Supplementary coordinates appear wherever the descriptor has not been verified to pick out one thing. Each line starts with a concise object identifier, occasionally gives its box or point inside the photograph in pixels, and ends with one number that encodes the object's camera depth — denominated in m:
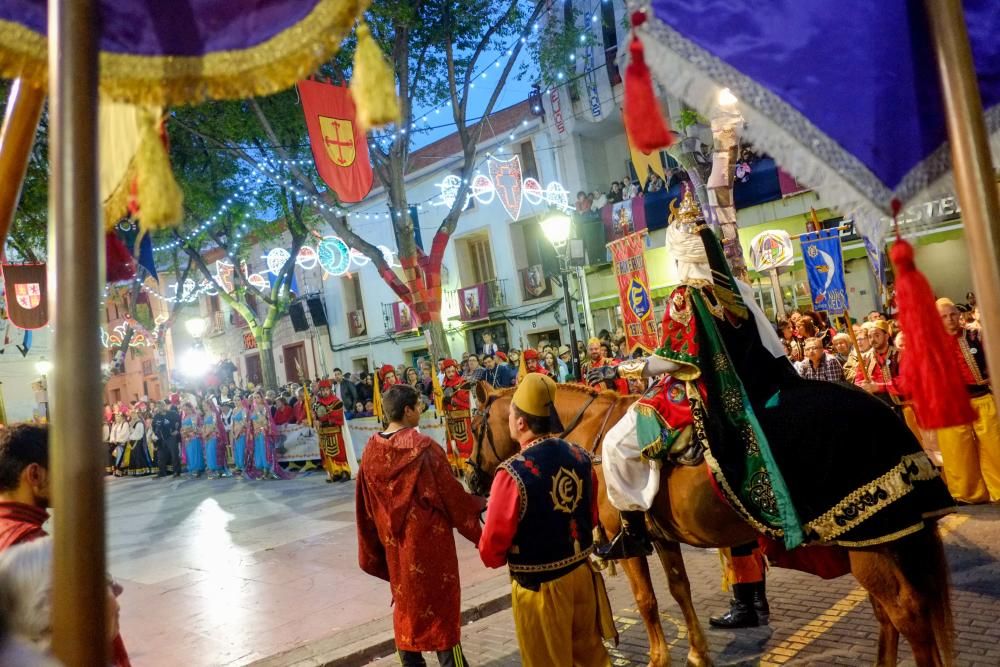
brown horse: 3.41
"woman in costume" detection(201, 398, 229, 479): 18.89
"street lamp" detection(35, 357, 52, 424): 31.15
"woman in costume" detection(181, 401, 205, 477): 19.97
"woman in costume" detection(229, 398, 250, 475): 17.29
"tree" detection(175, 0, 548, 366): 13.20
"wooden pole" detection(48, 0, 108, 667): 1.06
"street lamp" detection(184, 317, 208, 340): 25.58
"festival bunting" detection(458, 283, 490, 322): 25.72
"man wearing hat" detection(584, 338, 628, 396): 10.91
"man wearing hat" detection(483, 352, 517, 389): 13.08
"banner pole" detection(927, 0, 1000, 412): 1.31
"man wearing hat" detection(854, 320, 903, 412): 7.39
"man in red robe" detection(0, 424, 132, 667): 2.36
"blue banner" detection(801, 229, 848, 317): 8.65
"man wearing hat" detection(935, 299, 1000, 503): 6.79
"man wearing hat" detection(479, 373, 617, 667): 3.30
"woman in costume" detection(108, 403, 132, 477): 23.45
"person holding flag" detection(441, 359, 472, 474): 12.57
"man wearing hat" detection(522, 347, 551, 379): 12.29
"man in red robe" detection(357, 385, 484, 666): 4.13
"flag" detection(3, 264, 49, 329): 8.30
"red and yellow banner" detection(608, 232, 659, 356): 8.85
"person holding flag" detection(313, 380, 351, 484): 14.39
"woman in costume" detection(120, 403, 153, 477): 23.00
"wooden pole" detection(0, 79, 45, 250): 1.64
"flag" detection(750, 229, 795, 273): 11.12
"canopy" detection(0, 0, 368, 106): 1.73
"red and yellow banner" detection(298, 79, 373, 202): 9.78
